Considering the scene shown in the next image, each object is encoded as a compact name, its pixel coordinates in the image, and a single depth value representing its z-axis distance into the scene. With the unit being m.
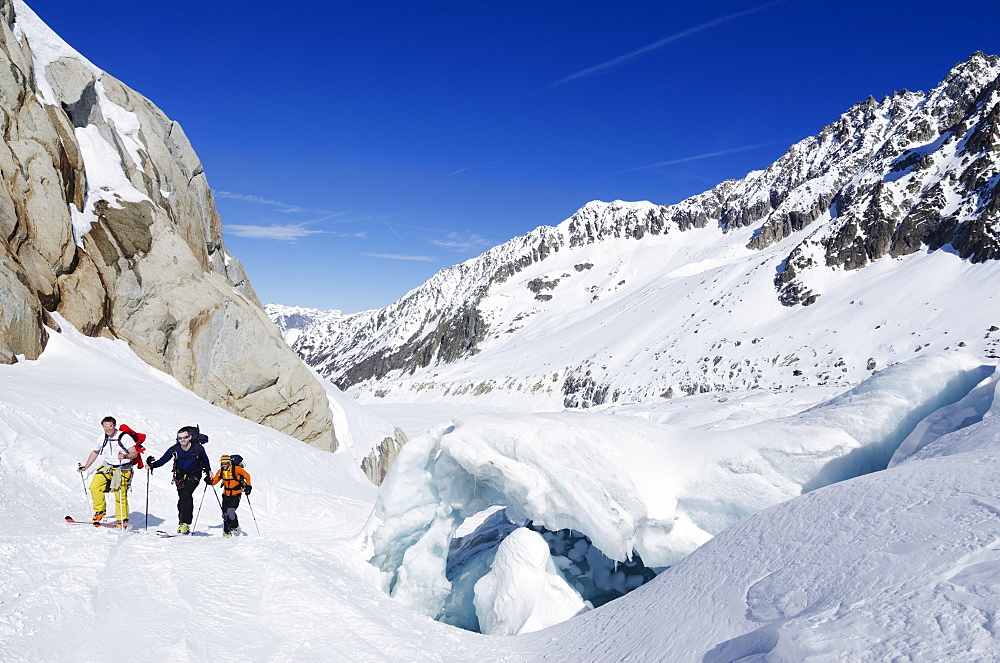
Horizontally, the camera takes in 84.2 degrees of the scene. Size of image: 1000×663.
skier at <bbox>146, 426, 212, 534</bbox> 8.98
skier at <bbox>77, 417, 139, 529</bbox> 8.41
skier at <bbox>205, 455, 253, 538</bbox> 9.25
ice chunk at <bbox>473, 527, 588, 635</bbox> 8.44
